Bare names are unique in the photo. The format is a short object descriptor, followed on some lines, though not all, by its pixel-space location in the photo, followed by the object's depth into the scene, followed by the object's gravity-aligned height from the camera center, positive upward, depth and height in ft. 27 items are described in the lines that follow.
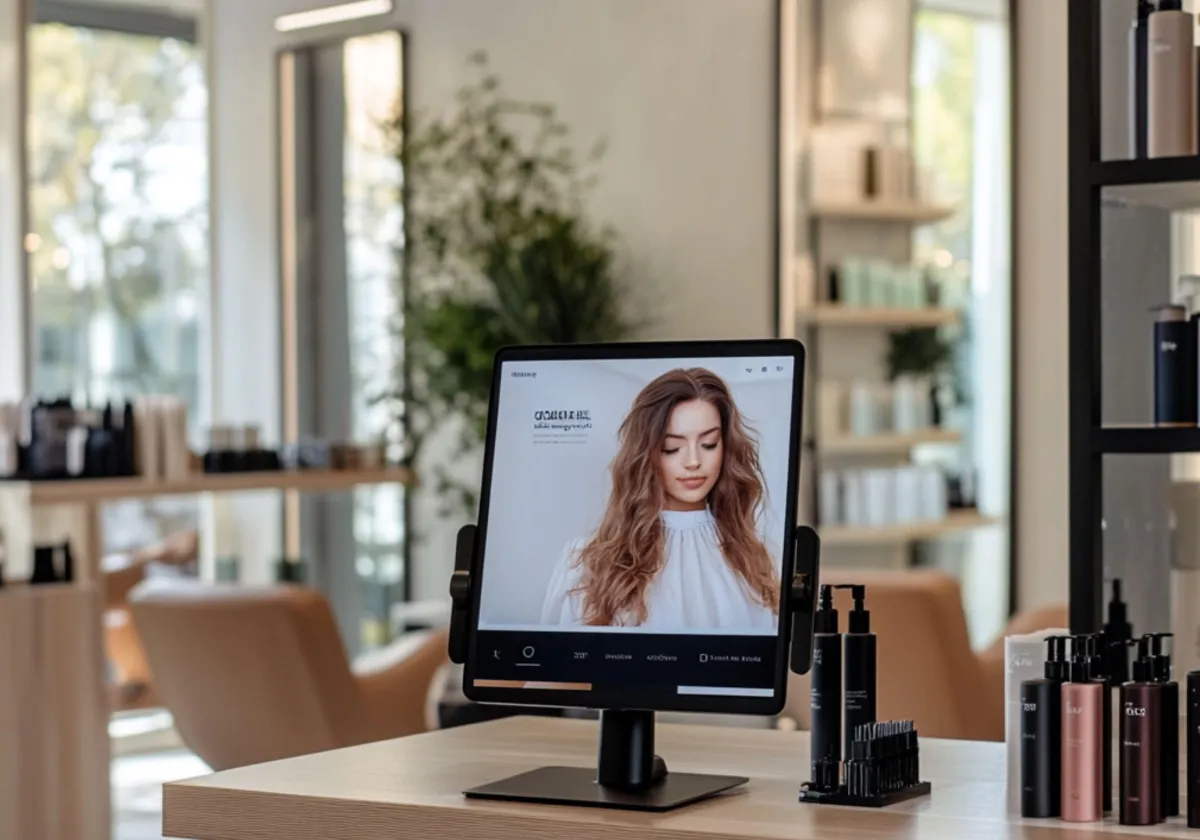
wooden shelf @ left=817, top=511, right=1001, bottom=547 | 20.58 -1.59
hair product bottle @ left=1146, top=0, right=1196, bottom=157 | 8.09 +1.23
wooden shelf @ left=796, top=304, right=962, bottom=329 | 20.62 +0.69
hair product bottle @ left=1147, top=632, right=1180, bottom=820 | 6.10 -1.13
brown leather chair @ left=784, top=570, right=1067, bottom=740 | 13.30 -1.87
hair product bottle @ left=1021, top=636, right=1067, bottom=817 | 6.19 -1.17
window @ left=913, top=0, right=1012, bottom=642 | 20.74 +1.68
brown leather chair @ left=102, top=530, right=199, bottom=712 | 23.44 -3.05
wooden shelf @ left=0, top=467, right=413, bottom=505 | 17.94 -1.00
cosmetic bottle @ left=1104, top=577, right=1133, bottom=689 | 8.43 -1.06
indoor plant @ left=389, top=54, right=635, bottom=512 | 21.31 +1.43
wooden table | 6.09 -1.44
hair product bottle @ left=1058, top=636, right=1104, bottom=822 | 6.14 -1.18
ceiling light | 24.50 +4.75
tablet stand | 6.40 -1.32
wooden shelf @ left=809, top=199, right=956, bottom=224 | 20.68 +1.82
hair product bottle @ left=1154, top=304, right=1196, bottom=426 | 8.06 +0.04
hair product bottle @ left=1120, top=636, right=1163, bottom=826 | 6.03 -1.17
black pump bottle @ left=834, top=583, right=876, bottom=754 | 6.51 -0.98
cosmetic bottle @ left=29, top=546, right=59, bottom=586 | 14.99 -1.37
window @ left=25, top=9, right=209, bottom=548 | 23.90 +2.24
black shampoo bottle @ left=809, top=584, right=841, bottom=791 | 6.55 -1.08
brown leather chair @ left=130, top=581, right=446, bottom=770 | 14.99 -2.25
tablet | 6.49 -0.51
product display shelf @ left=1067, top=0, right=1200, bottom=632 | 8.27 +0.34
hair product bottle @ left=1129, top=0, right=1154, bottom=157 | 8.20 +1.26
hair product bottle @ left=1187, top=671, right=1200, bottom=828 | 5.96 -1.15
